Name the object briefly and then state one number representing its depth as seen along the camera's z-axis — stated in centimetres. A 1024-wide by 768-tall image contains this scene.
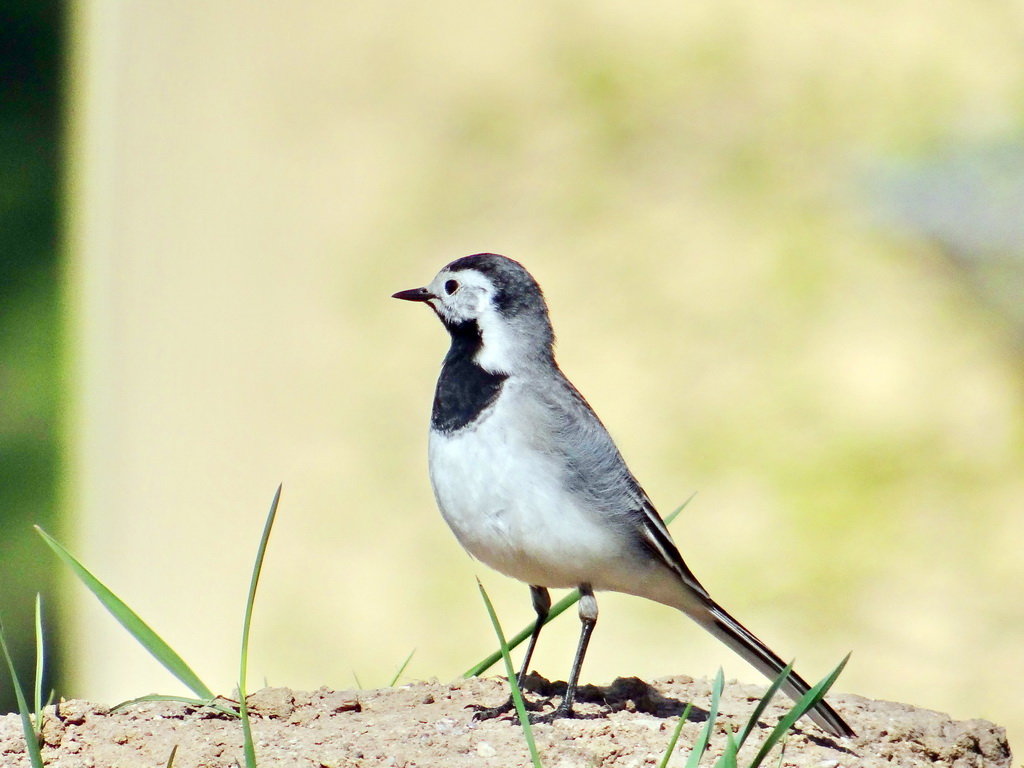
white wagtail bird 758
